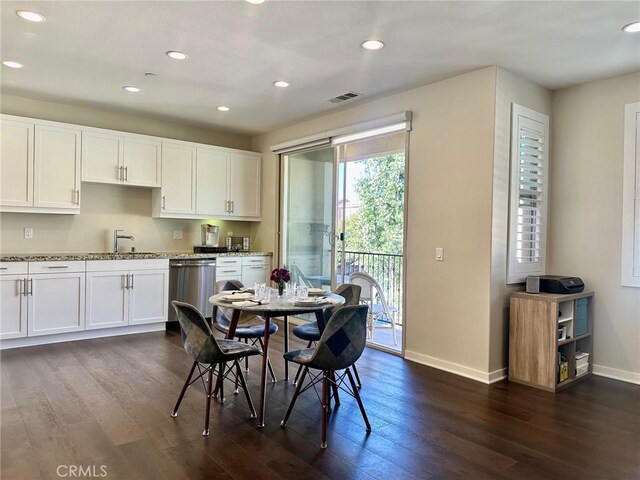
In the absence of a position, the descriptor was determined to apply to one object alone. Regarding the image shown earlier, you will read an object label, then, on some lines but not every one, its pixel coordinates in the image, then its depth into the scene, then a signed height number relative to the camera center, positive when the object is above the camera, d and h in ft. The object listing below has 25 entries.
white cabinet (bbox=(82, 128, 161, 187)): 16.47 +2.91
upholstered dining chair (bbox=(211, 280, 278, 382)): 11.43 -2.48
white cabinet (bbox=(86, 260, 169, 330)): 15.85 -2.27
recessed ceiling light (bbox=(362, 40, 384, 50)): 10.69 +4.77
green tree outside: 20.63 +1.38
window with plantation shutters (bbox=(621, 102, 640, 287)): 12.26 +1.22
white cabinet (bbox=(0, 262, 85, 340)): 14.21 -2.30
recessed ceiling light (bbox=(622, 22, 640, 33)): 9.58 +4.77
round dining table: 9.21 -1.54
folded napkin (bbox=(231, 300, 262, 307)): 9.45 -1.51
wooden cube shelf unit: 11.62 -2.64
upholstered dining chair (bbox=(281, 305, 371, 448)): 8.38 -2.16
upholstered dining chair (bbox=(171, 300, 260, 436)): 8.64 -2.25
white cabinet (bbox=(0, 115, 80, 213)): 14.82 +2.25
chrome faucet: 17.97 -0.21
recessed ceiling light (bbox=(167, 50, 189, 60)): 11.49 +4.76
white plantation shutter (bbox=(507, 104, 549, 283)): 12.71 +1.41
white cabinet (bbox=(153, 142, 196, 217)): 18.43 +2.18
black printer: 12.29 -1.24
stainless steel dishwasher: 17.85 -2.00
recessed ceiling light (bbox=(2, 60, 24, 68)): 12.51 +4.80
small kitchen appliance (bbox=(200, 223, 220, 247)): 20.22 -0.05
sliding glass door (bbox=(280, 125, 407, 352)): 17.65 +0.84
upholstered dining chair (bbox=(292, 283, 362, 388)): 11.51 -2.09
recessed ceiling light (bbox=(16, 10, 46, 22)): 9.51 +4.74
